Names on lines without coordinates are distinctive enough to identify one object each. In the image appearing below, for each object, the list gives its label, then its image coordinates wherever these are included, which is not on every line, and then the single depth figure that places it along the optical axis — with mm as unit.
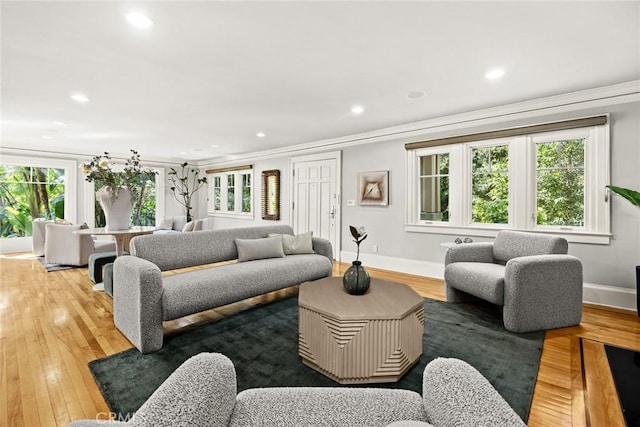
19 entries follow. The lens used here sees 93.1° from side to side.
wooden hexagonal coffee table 1764
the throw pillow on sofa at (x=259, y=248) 3326
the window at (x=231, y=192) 7598
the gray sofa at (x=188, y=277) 2153
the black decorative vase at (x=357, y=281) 2164
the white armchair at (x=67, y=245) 4910
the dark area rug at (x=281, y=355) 1760
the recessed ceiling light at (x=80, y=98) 3420
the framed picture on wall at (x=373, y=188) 4973
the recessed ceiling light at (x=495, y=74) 2776
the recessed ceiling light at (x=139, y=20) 1970
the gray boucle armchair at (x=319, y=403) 655
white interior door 5703
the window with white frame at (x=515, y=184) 3314
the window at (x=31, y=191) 6359
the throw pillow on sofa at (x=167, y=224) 6926
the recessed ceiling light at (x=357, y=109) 3829
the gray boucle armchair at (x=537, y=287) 2533
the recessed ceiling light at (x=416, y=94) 3324
